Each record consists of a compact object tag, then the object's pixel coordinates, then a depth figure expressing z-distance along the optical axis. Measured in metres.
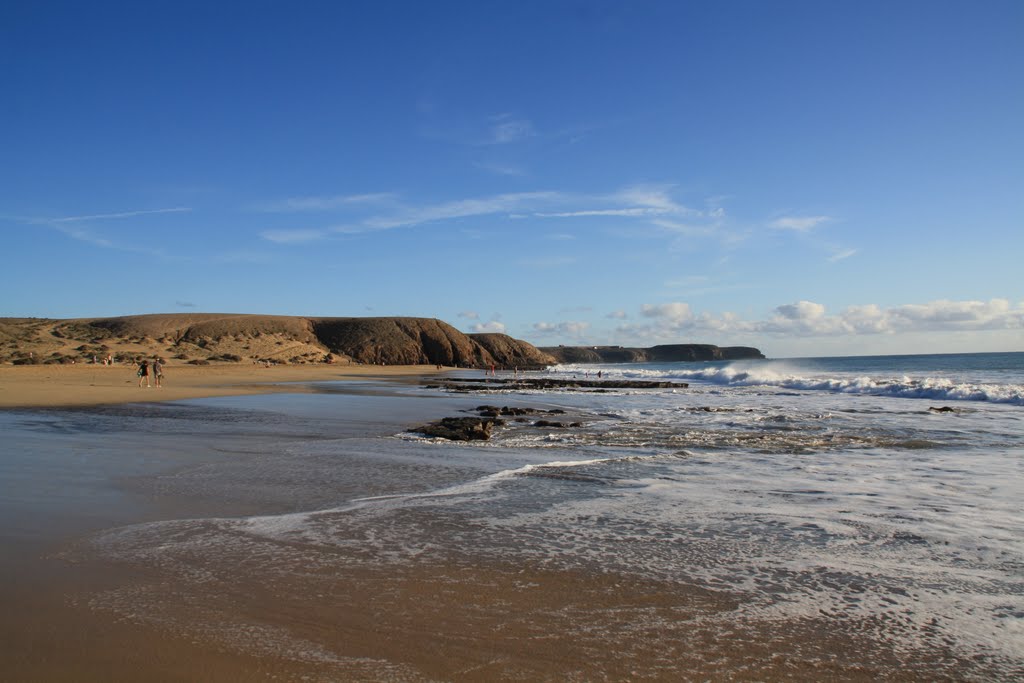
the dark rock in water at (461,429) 13.66
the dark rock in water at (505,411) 20.19
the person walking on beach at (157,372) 31.42
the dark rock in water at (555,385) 41.81
